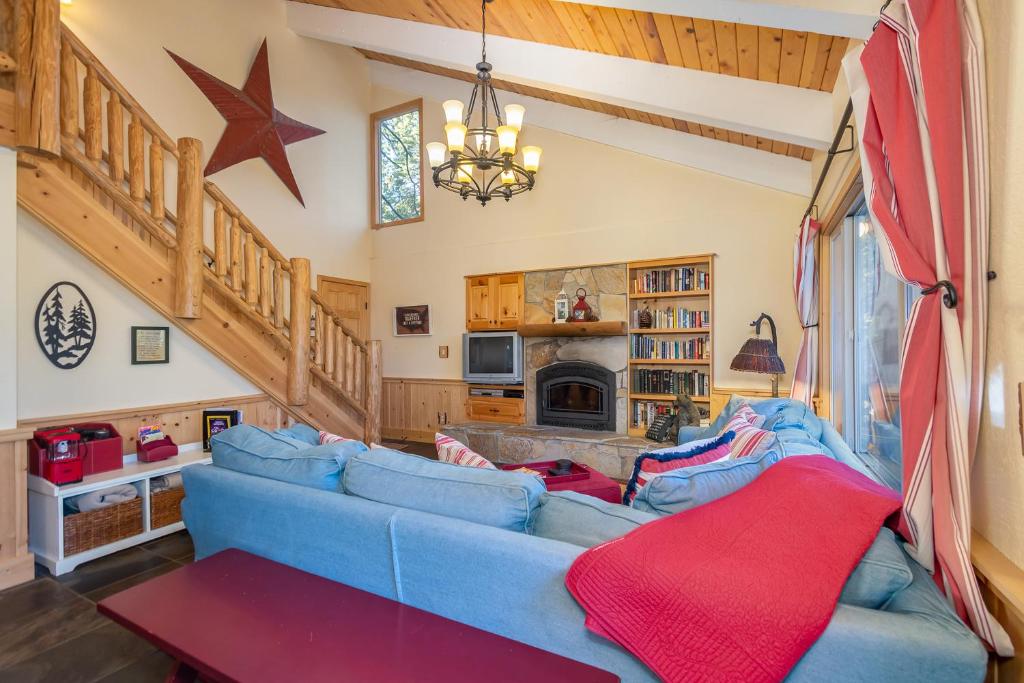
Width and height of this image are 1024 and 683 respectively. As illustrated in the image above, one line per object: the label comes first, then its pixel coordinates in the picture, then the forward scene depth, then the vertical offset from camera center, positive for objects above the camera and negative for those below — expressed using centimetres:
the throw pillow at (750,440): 181 -37
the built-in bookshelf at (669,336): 497 +11
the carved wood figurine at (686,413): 430 -59
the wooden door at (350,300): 644 +65
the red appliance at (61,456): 289 -65
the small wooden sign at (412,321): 660 +35
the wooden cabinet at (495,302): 595 +56
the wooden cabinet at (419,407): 637 -81
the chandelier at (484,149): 330 +141
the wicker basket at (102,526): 290 -110
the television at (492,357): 583 -13
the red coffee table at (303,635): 116 -77
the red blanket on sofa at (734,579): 100 -52
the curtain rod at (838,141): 228 +107
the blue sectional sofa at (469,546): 99 -58
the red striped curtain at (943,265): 106 +18
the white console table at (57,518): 284 -101
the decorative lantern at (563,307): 558 +44
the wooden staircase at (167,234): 292 +85
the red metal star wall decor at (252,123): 503 +251
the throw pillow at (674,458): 187 -45
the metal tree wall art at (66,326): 341 +16
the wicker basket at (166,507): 331 -110
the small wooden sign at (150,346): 388 +1
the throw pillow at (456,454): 206 -47
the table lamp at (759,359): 398 -11
